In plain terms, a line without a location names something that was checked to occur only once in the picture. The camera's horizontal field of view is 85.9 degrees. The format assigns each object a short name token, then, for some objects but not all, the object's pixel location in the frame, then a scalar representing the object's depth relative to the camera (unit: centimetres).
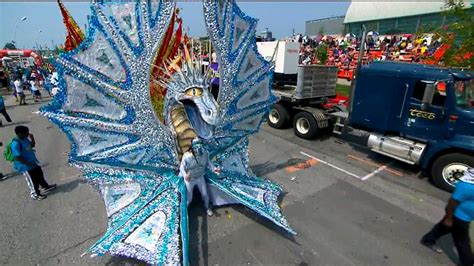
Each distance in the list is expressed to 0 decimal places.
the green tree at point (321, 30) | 3438
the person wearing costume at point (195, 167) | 362
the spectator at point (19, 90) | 1327
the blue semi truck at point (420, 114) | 532
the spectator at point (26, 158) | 453
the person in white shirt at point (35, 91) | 1470
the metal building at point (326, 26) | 3394
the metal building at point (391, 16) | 2392
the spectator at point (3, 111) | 969
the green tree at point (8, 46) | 4898
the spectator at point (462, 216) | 312
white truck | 794
